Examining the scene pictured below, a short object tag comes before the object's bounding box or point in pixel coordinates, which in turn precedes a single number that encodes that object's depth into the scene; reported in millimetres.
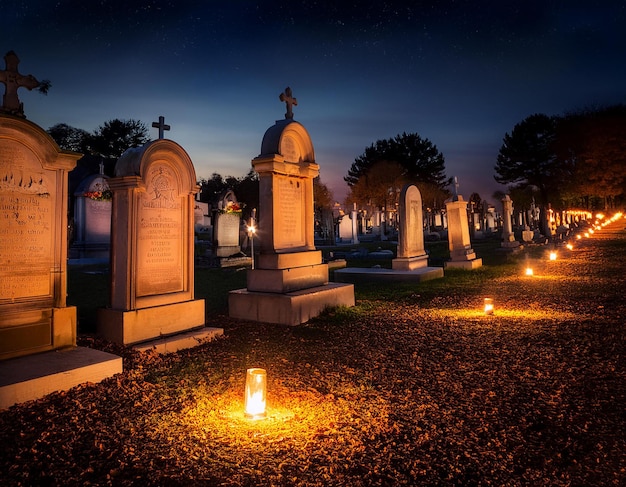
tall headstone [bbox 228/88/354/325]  7082
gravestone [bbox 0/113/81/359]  4305
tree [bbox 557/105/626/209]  35000
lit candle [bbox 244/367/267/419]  3242
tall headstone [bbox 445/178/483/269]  15019
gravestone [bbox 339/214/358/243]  38488
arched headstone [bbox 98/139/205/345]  5344
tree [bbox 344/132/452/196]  63406
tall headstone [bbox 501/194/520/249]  22109
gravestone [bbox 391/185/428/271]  13031
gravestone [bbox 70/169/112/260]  20531
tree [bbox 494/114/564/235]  48688
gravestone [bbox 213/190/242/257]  19516
